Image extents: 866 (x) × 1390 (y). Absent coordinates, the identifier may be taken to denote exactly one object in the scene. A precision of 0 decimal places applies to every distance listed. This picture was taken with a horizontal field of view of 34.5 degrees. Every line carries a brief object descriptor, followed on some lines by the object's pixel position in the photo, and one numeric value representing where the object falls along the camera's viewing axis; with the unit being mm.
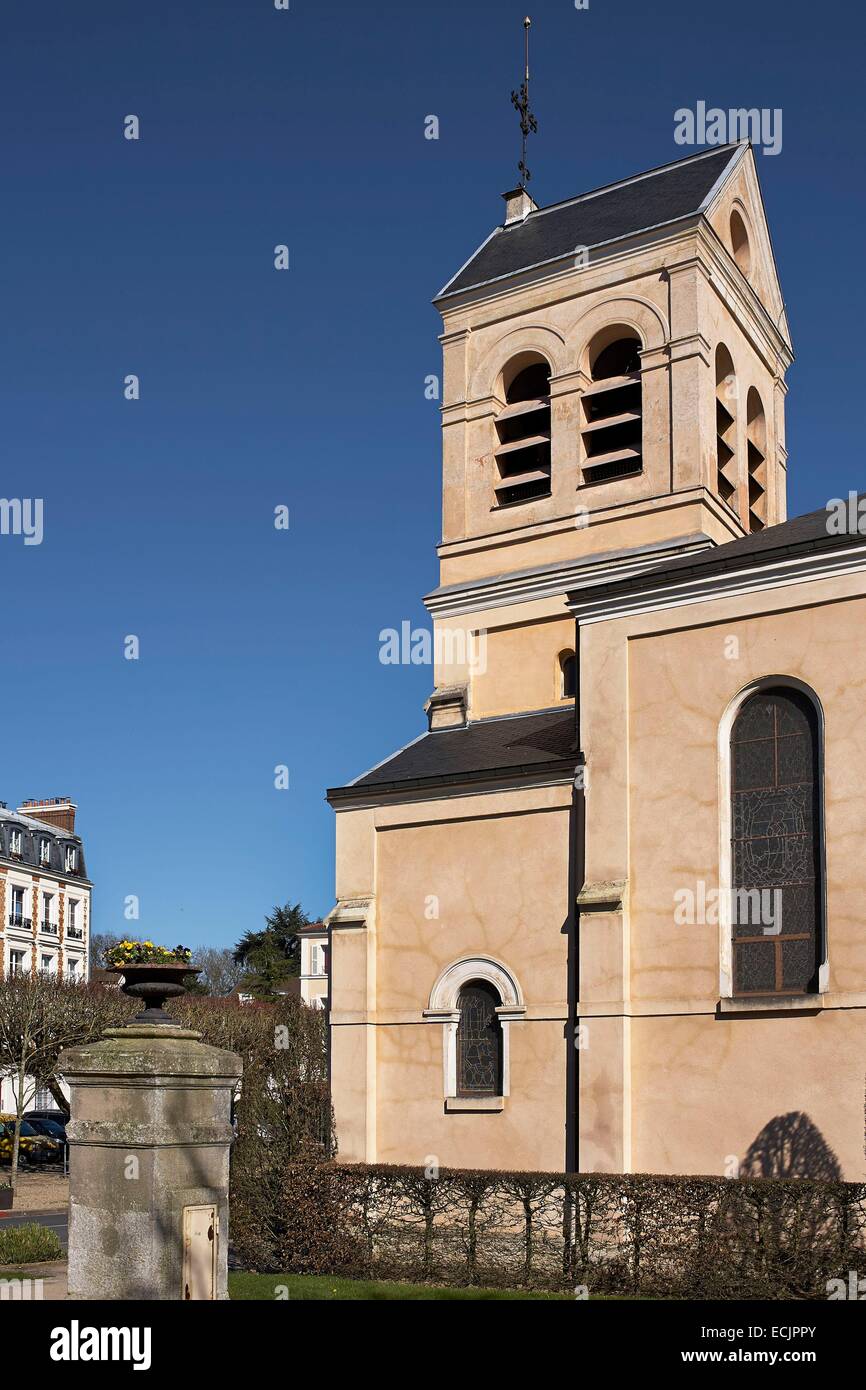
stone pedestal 9172
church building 17938
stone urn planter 10156
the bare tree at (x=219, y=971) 102875
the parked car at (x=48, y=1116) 46625
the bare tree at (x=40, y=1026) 38094
